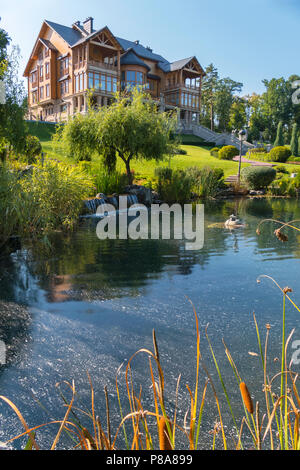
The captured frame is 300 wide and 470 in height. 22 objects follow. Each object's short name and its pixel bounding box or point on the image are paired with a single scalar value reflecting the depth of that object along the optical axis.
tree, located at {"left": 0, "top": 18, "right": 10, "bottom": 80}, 9.55
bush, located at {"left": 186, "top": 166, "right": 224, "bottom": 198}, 21.59
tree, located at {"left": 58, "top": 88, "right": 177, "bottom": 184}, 18.05
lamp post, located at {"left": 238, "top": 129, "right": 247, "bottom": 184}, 23.10
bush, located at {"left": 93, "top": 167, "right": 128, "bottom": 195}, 16.92
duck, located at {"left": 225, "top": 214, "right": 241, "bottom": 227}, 13.27
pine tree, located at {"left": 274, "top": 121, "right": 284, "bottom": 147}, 45.41
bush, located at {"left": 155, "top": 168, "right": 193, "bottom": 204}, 19.55
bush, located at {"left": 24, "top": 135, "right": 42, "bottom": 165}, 16.02
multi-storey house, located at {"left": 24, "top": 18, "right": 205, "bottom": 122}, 39.69
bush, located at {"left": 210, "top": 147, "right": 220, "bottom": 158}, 36.29
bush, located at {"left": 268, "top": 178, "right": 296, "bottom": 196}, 25.17
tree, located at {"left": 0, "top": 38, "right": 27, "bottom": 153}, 9.86
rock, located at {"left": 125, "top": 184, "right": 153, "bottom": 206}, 18.12
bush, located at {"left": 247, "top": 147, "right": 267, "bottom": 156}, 41.72
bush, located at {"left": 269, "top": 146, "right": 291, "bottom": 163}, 37.25
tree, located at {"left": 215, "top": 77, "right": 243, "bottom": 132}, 56.03
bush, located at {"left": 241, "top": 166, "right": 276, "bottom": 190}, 24.88
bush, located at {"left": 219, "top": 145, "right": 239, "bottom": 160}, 35.19
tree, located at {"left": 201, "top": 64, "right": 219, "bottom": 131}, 59.05
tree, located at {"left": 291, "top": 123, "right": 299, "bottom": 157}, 41.75
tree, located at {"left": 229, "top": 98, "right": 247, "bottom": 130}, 55.38
